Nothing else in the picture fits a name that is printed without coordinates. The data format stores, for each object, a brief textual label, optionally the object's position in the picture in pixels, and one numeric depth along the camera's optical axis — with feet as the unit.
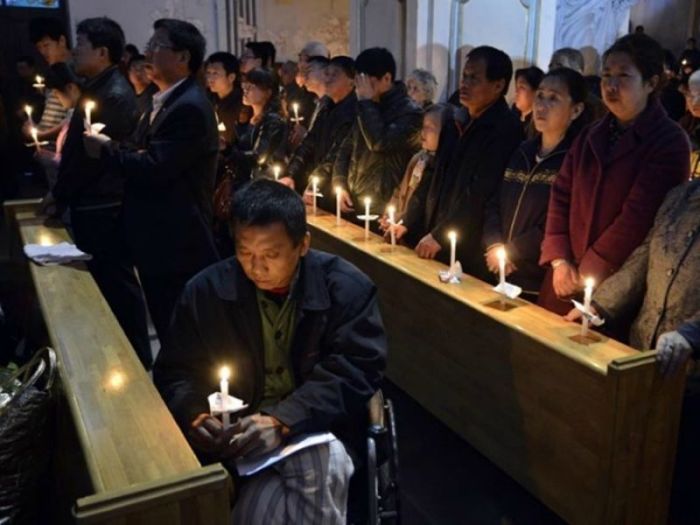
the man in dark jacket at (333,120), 16.11
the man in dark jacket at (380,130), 14.14
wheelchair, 6.08
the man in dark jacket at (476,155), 11.24
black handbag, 6.29
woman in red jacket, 8.86
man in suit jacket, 10.64
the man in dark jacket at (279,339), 6.37
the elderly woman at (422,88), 18.58
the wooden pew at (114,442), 4.92
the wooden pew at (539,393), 7.52
